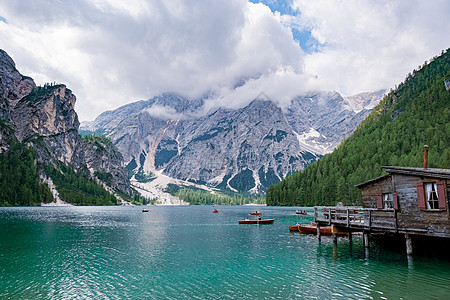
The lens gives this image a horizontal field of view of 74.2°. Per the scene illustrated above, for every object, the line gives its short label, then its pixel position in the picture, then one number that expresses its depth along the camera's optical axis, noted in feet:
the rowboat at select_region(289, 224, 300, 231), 246.27
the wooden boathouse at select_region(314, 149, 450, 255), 107.55
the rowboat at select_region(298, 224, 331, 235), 204.54
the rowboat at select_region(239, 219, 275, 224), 324.35
